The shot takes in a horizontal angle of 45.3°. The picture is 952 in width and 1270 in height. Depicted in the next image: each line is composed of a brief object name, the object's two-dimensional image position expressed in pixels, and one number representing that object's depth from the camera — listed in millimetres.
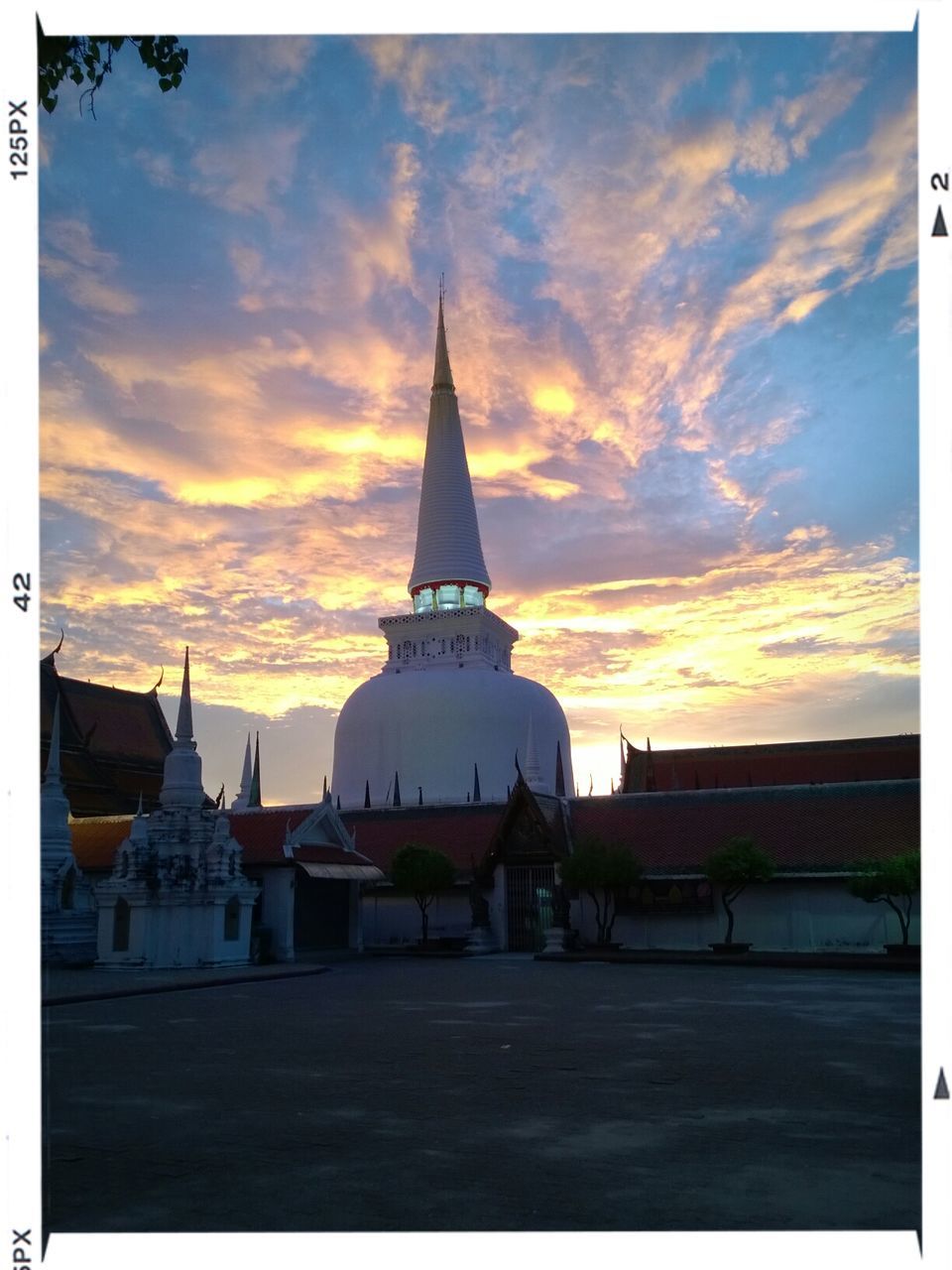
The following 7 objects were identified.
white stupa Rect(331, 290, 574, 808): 51469
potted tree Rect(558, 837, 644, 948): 28016
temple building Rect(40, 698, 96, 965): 26719
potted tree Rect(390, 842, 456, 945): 29859
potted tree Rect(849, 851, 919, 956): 24047
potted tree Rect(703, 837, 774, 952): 26703
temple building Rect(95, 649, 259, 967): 24922
